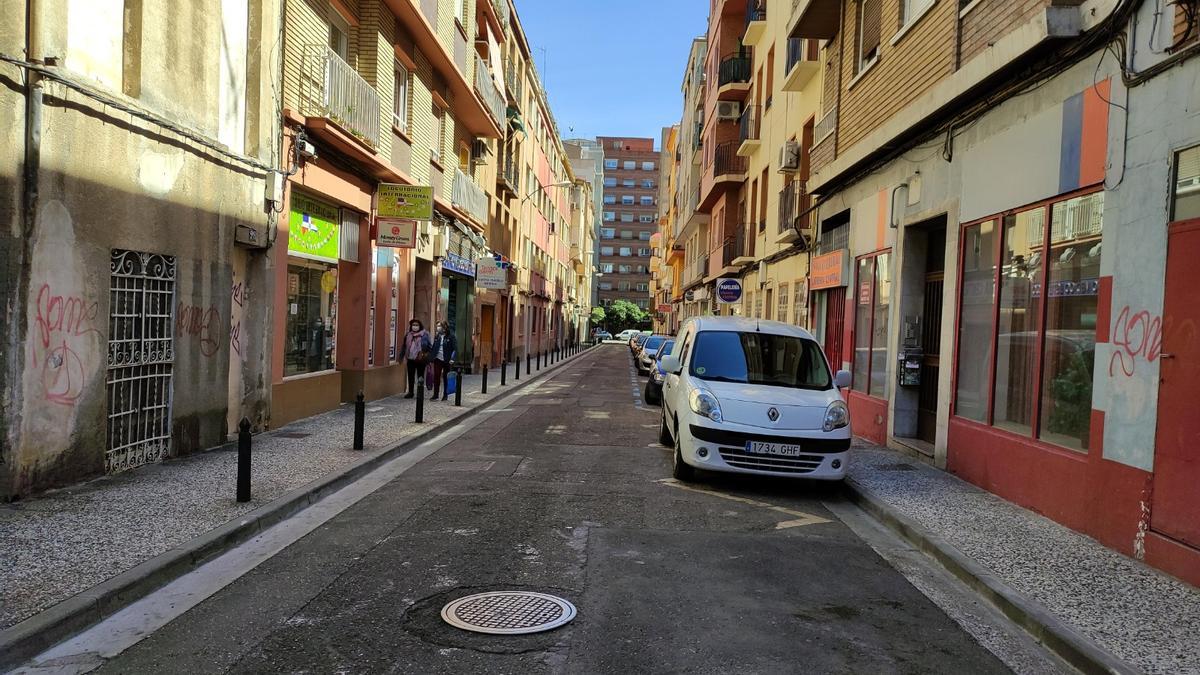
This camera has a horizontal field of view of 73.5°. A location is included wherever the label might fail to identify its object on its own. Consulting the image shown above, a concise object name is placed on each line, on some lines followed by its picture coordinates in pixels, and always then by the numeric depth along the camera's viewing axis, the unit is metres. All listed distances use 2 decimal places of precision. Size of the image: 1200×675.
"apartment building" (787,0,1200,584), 5.88
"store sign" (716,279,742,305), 20.48
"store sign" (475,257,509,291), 22.34
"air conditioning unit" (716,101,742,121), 29.31
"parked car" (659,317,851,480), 8.20
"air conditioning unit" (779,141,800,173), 19.28
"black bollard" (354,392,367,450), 9.88
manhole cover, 4.36
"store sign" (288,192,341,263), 12.09
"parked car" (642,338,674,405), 17.72
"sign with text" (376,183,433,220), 14.80
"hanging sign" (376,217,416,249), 14.63
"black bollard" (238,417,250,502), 6.86
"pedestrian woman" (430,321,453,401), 16.36
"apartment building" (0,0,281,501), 6.68
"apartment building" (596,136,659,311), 125.94
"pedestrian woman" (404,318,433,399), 15.84
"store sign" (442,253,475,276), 20.25
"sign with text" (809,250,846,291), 14.70
